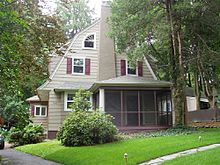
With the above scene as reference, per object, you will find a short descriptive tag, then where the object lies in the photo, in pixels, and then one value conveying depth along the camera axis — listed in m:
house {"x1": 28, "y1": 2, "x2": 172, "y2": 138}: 15.78
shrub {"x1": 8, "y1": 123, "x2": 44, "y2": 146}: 16.22
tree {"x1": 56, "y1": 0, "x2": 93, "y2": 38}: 33.26
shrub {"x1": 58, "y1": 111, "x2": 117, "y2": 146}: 11.46
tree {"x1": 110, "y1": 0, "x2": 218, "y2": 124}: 14.45
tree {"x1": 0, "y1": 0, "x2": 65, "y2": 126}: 6.46
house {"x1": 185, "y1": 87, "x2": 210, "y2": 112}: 26.04
